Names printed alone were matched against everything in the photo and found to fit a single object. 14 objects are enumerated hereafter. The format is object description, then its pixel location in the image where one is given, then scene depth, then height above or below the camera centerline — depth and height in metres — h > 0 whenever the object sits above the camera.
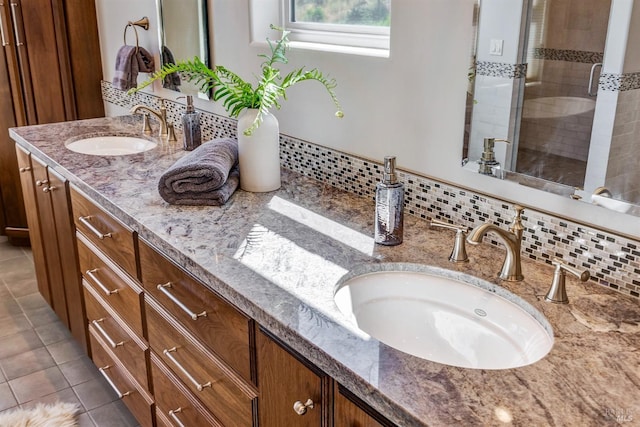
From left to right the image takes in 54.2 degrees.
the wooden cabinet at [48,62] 3.10 -0.25
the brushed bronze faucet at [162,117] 2.48 -0.40
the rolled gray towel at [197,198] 1.71 -0.48
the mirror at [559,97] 1.13 -0.16
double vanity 0.92 -0.52
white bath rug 2.13 -1.34
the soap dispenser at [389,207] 1.41 -0.42
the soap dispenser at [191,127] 2.24 -0.39
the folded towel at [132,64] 2.72 -0.22
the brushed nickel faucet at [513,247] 1.23 -0.44
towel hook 2.71 -0.05
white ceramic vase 1.79 -0.39
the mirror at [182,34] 2.32 -0.08
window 1.85 -0.03
